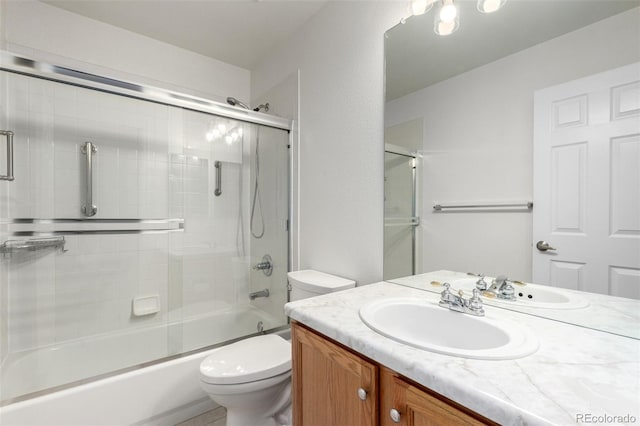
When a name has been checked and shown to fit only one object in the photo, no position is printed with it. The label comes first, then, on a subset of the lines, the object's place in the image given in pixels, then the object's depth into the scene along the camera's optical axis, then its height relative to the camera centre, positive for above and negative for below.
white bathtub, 1.28 -0.86
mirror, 0.76 +0.24
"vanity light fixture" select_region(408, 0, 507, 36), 1.13 +0.81
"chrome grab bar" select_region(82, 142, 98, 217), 1.83 +0.20
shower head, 2.06 +0.81
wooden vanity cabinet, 0.58 -0.46
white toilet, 1.24 -0.75
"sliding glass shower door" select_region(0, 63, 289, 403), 1.61 -0.14
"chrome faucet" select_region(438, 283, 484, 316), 0.89 -0.31
